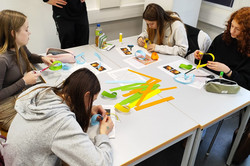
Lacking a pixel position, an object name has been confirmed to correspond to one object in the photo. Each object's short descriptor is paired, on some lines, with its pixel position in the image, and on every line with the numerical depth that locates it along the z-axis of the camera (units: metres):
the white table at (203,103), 1.54
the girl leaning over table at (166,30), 2.35
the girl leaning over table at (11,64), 1.61
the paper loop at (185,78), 1.92
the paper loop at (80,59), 2.14
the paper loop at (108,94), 1.67
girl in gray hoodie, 1.04
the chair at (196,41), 2.47
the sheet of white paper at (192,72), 1.91
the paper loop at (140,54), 2.27
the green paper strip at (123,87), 1.77
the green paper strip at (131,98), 1.62
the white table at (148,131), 1.24
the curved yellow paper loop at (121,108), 1.54
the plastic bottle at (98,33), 2.41
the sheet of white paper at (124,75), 1.92
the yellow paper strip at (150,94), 1.61
